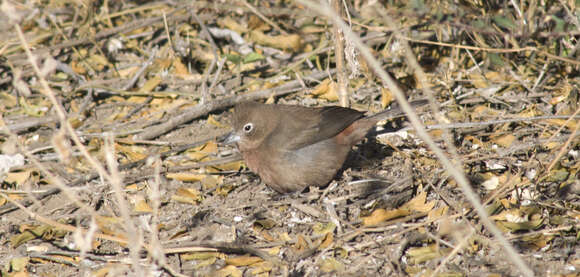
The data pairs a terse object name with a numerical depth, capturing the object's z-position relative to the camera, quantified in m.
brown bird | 9.28
